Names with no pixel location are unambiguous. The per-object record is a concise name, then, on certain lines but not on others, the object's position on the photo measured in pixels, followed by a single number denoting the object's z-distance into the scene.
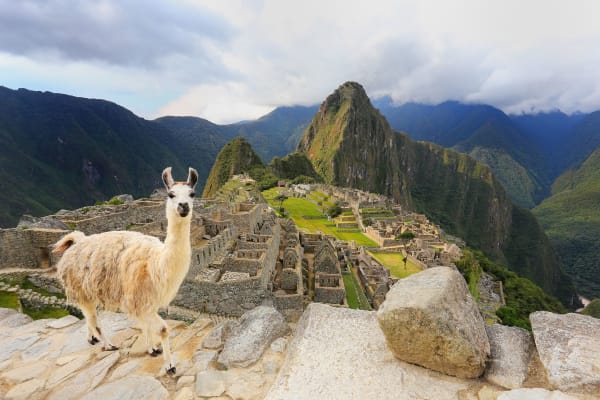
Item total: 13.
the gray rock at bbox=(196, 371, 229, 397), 2.89
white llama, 2.81
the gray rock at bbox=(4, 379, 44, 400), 2.99
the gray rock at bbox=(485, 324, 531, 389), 2.62
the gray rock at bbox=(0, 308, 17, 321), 5.00
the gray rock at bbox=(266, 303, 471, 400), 2.60
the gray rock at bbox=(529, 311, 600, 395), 2.30
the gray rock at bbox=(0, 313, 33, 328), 4.65
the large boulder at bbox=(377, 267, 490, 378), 2.59
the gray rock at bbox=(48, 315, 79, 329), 4.40
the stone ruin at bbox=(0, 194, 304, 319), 10.20
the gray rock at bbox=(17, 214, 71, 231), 12.08
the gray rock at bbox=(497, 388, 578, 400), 2.25
